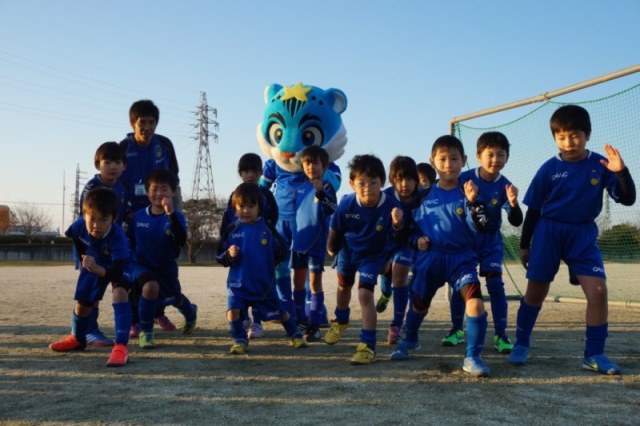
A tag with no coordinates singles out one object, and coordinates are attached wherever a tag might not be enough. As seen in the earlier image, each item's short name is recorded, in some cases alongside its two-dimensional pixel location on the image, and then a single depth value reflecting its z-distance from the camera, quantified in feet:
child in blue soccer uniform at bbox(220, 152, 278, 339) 16.53
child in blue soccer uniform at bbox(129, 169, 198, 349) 14.88
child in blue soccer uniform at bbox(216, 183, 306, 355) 14.32
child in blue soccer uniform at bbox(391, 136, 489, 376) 11.97
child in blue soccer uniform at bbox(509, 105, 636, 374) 11.85
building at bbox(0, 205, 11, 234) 187.21
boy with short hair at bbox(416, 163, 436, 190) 18.13
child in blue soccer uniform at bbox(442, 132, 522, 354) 13.91
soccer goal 22.22
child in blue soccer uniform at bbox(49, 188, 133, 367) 13.53
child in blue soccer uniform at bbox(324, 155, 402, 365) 13.58
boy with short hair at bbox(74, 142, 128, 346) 15.24
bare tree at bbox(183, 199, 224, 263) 117.70
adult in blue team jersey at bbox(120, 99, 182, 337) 16.79
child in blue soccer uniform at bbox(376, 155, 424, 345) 15.52
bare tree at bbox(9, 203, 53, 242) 206.28
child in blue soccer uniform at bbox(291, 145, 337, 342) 16.19
